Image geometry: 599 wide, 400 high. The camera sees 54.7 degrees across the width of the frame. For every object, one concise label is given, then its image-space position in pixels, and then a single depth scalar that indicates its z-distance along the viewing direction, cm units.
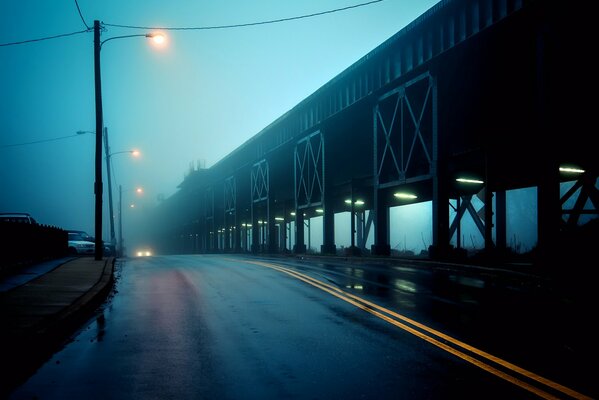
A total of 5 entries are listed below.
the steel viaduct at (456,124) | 1777
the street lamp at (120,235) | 5521
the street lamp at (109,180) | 4419
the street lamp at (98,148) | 2461
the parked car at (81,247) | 3475
